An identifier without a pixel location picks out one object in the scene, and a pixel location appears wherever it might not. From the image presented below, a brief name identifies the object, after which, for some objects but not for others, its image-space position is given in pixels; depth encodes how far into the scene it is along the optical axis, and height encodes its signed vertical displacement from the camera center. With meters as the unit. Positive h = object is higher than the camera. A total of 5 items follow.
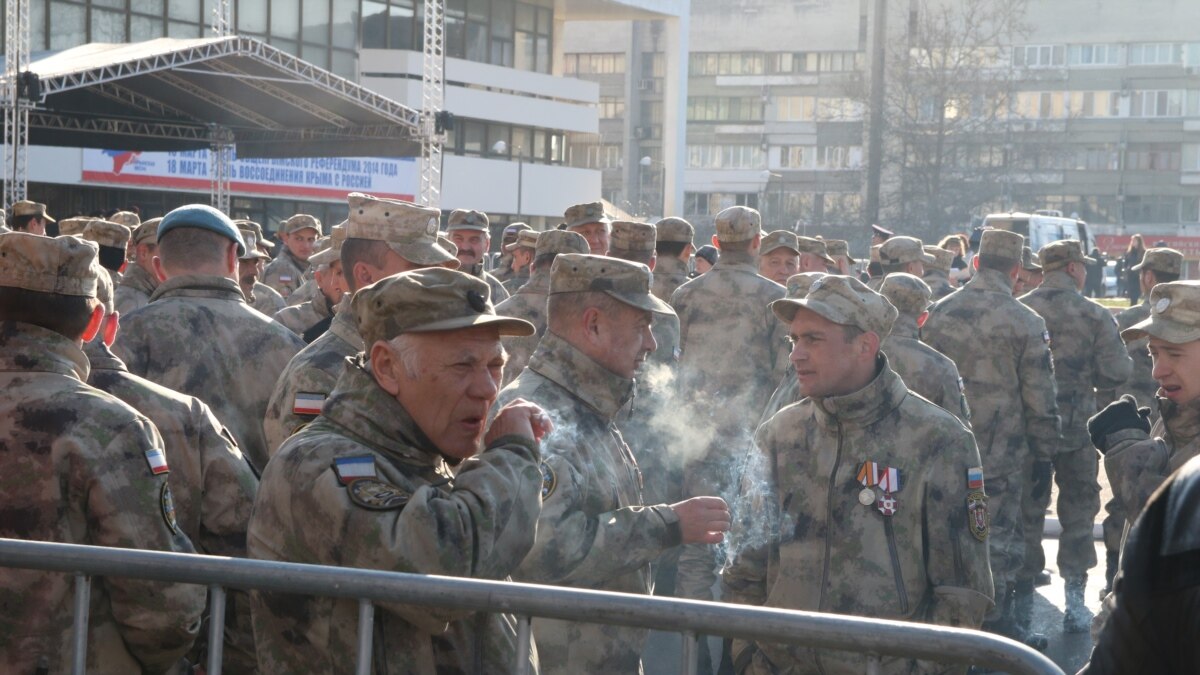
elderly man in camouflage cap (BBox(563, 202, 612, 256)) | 10.15 -0.31
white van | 39.12 -0.93
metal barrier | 2.59 -0.80
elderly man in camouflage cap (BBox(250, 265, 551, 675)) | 2.97 -0.64
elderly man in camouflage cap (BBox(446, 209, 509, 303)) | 10.73 -0.43
